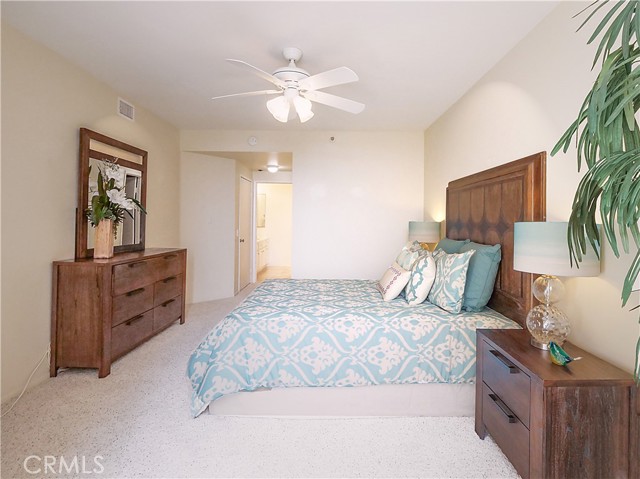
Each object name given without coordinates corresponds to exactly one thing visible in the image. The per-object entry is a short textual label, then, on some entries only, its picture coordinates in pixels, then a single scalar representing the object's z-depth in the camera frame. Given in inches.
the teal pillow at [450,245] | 113.1
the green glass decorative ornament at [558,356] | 56.4
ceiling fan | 83.6
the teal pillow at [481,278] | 89.8
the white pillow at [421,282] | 94.7
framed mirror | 110.5
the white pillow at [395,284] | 100.3
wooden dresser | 100.7
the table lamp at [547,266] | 58.7
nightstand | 51.7
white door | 217.5
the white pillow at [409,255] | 110.2
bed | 80.4
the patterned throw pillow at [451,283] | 87.2
